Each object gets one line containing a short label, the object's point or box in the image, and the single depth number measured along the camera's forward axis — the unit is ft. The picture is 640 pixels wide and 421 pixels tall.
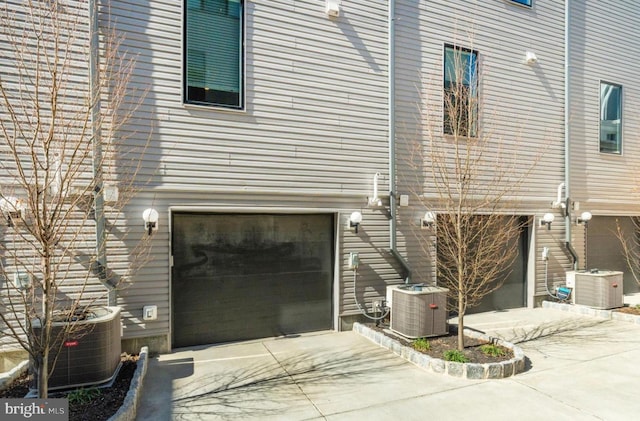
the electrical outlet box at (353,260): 21.79
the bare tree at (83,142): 15.70
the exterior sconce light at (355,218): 21.39
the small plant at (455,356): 16.38
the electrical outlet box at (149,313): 17.89
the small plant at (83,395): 12.57
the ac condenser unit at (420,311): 19.25
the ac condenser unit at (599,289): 26.20
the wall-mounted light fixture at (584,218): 29.73
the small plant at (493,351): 17.28
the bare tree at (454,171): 24.04
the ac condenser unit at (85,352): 13.19
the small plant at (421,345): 18.05
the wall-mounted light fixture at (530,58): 27.96
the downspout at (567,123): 29.60
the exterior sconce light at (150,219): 17.43
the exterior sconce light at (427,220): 24.18
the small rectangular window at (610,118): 31.83
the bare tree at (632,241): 33.76
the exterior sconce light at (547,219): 28.22
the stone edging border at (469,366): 15.78
